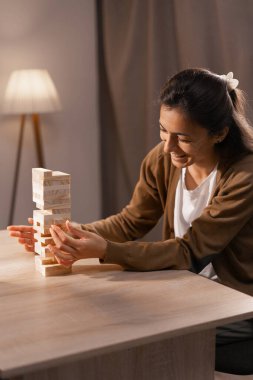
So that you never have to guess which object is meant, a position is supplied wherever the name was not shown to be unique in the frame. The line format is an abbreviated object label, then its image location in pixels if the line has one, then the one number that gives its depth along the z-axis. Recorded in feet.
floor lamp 14.67
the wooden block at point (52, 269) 8.19
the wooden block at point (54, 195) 8.17
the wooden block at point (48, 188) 8.14
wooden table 6.51
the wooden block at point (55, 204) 8.20
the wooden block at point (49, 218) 8.23
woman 8.39
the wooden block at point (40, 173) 8.08
